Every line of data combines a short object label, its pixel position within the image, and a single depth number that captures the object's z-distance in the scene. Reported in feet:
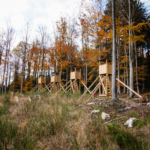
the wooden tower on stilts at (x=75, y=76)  44.70
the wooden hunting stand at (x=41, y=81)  64.29
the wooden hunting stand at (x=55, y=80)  54.21
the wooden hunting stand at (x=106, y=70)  28.94
